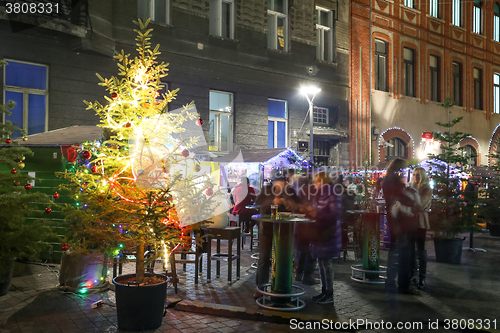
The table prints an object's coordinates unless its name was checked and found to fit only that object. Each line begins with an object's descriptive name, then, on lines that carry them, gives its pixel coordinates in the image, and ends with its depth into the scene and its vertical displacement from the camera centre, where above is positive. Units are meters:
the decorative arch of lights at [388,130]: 20.45 +2.18
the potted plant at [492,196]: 12.94 -0.50
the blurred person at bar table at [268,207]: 6.67 -0.46
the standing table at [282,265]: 6.03 -1.21
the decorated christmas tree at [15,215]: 6.50 -0.60
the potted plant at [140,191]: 5.11 -0.16
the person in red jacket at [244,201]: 10.52 -0.56
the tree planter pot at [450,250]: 9.23 -1.50
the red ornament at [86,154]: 5.78 +0.32
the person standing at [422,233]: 7.11 -0.89
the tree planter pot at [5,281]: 6.51 -1.58
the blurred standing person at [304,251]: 7.57 -1.30
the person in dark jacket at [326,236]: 6.14 -0.82
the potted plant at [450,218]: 9.27 -0.82
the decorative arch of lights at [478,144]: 25.00 +2.10
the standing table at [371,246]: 7.58 -1.18
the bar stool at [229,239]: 7.53 -1.08
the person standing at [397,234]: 6.64 -0.84
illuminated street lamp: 15.89 +3.42
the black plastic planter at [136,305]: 5.05 -1.50
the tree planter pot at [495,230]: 14.58 -1.68
